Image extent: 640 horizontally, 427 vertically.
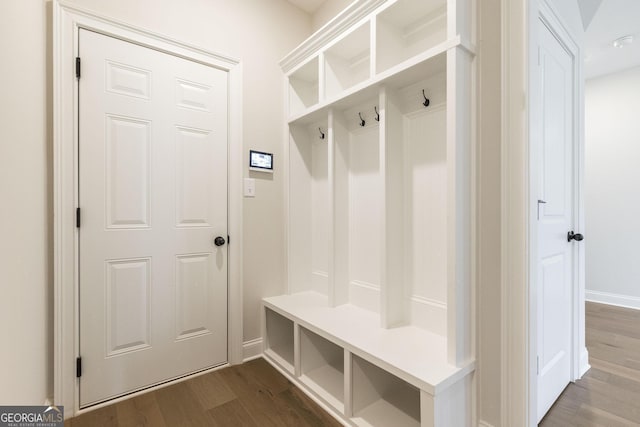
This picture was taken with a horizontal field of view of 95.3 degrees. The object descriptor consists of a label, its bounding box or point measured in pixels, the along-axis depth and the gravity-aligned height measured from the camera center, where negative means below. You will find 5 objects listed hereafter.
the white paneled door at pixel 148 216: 1.65 -0.02
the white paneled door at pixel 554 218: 1.55 -0.04
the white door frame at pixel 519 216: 1.27 -0.02
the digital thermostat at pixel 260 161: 2.20 +0.40
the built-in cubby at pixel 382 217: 1.33 -0.03
